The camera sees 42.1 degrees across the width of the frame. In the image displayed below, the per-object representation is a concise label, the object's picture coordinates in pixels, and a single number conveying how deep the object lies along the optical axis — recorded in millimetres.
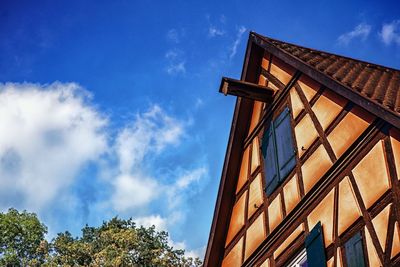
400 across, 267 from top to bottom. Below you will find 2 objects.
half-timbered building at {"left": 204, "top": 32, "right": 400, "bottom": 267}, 6617
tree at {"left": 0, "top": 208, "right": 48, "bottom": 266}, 30109
